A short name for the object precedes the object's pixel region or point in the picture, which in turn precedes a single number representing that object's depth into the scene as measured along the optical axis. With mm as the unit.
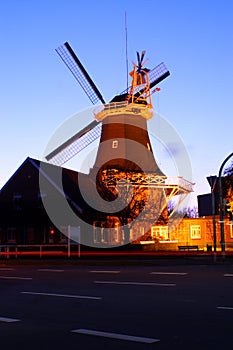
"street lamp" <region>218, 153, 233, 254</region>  24672
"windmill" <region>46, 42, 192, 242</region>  44875
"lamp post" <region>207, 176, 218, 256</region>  25594
